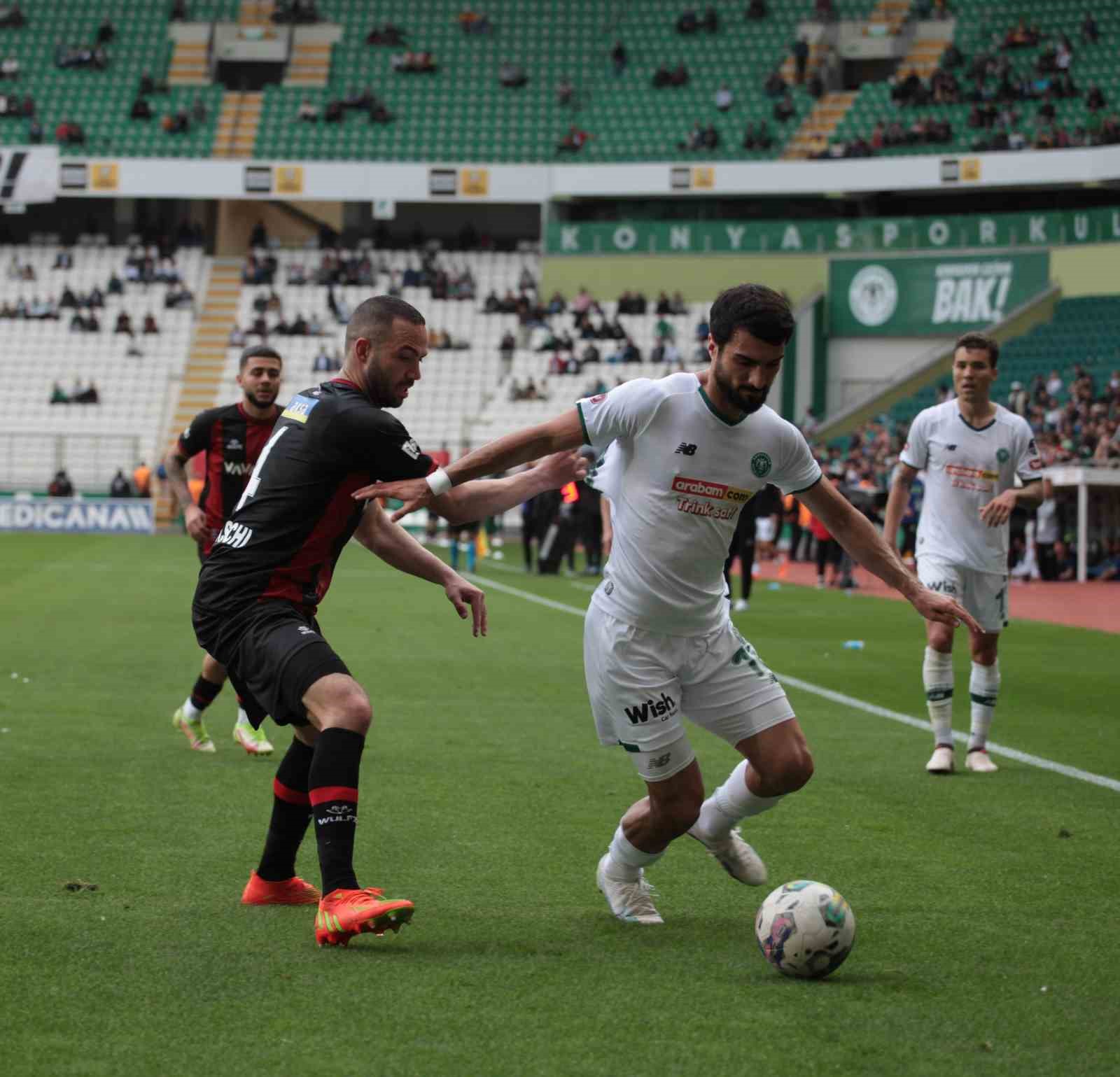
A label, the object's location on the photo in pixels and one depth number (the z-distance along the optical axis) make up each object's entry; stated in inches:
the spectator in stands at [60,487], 1720.0
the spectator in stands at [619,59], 2118.6
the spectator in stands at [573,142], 2032.5
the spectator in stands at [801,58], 2037.4
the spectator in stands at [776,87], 2027.6
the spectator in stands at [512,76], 2145.7
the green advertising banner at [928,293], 1752.0
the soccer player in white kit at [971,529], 360.2
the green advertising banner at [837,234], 1737.2
